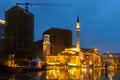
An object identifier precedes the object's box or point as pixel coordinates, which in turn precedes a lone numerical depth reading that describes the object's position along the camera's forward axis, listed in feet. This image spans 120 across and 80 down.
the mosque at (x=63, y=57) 613.52
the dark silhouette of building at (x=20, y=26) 551.18
